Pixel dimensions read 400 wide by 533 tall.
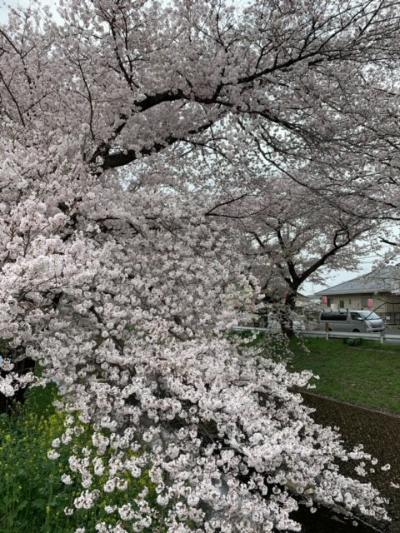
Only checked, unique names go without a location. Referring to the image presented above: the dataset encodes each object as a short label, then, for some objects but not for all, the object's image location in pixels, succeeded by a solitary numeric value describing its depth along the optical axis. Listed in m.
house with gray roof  16.72
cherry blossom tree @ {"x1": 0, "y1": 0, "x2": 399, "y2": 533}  3.60
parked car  21.75
